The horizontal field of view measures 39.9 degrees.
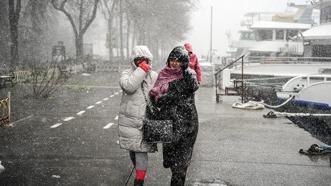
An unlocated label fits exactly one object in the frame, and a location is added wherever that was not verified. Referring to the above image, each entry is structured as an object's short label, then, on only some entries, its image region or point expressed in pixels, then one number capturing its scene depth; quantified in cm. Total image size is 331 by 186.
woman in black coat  559
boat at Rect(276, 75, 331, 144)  1689
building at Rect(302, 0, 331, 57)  3026
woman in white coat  560
